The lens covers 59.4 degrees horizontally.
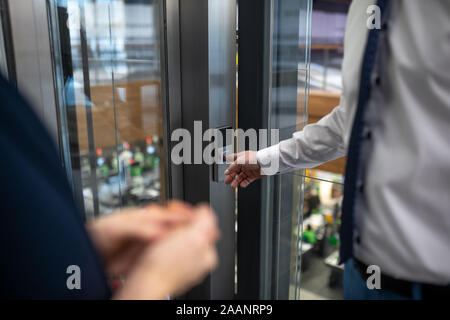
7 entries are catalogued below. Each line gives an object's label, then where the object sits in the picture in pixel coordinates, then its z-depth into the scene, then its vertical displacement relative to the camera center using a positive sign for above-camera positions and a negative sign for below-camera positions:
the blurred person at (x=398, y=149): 0.77 -0.17
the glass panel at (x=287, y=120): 1.48 -0.21
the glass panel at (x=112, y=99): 1.20 -0.11
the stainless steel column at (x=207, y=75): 1.44 -0.03
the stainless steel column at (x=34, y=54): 1.05 +0.04
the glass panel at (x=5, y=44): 1.02 +0.06
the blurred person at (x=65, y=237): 0.38 -0.17
